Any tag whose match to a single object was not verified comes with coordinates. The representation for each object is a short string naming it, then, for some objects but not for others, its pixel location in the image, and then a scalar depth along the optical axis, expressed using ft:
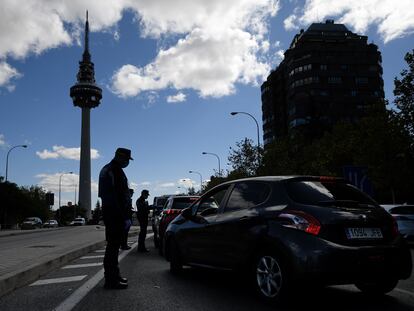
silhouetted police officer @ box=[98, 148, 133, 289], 22.76
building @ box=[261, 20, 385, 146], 301.43
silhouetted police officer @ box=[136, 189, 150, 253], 45.75
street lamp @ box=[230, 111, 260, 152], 137.43
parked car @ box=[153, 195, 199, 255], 43.61
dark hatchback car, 17.79
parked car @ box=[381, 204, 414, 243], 49.37
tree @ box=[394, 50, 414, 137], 85.81
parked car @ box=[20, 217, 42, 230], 199.72
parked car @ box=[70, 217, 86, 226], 271.59
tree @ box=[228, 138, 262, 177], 163.43
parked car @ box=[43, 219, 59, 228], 235.87
